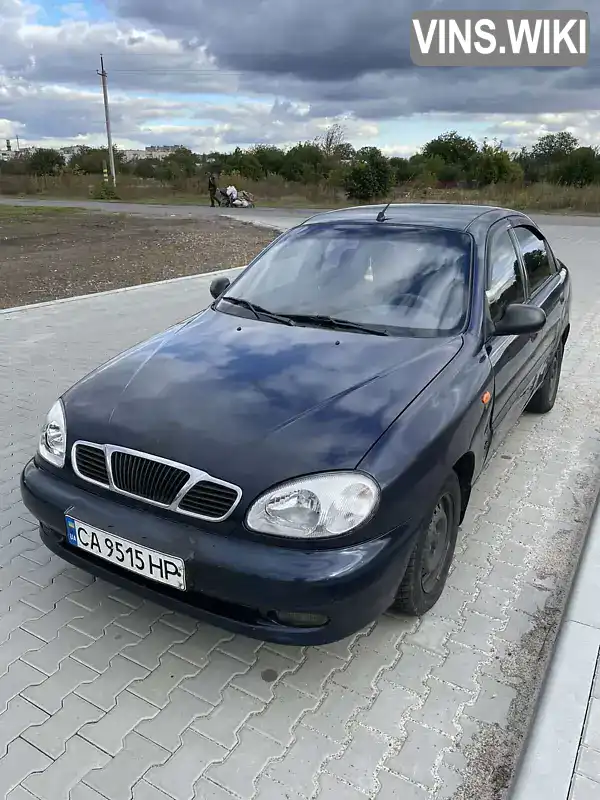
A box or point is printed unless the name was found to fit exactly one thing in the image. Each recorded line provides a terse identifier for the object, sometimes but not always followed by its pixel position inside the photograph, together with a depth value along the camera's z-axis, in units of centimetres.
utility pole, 4069
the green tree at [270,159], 5084
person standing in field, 3119
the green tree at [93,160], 5403
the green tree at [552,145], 5122
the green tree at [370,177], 3177
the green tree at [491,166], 4091
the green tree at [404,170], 3649
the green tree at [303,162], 4425
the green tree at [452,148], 5109
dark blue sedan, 223
